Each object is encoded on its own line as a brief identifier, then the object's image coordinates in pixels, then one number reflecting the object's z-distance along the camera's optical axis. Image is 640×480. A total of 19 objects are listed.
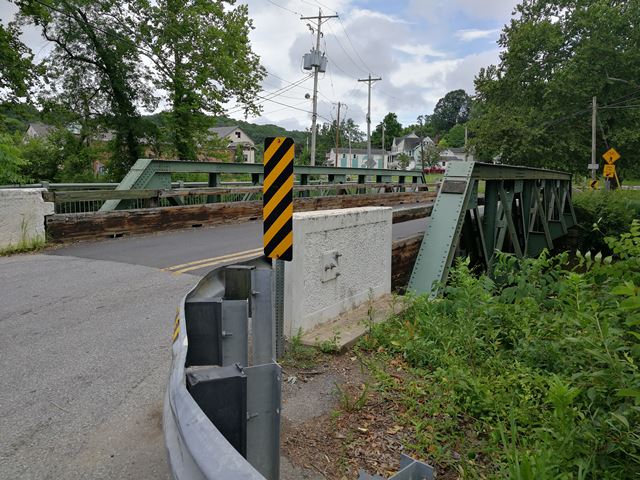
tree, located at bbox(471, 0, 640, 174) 37.22
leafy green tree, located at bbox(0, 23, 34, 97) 19.41
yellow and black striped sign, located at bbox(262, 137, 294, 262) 4.13
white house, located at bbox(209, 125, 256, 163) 96.82
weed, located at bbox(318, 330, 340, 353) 4.86
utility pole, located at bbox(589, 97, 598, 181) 34.00
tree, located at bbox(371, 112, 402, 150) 131.38
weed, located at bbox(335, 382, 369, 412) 3.91
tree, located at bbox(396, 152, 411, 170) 105.94
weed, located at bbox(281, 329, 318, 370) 4.61
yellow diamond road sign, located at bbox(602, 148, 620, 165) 30.44
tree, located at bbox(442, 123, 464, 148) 148.27
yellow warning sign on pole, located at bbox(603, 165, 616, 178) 31.16
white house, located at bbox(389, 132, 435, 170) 124.75
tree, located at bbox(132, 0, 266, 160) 23.41
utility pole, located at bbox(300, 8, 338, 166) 36.46
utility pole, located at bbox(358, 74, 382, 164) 54.50
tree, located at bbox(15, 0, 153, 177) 20.95
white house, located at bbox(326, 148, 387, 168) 116.31
